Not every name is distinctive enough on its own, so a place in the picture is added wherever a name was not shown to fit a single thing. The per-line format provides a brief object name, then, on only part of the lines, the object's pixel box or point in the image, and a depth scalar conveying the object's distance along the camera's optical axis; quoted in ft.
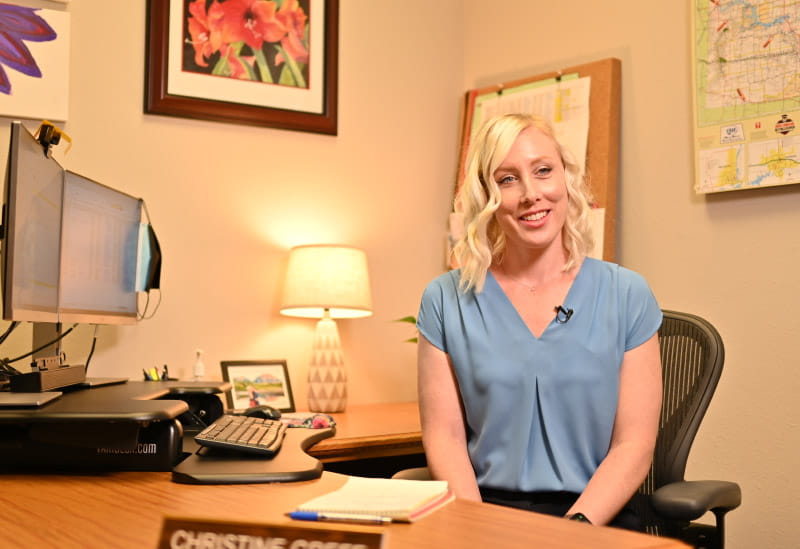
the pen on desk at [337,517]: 3.20
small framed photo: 8.33
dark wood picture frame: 8.45
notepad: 3.29
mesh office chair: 5.09
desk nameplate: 2.48
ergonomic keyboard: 4.61
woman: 5.34
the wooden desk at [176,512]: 3.07
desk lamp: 8.57
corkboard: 8.66
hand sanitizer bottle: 8.09
